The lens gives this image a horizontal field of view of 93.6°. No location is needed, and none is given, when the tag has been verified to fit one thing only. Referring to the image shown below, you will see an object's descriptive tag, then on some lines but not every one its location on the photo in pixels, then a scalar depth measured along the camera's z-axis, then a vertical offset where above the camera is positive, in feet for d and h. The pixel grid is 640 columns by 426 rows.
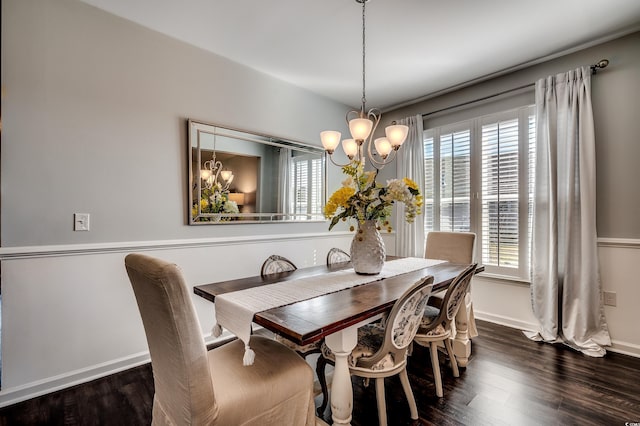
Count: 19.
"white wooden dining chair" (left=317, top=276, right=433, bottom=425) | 4.45 -2.32
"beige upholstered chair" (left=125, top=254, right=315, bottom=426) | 3.27 -2.20
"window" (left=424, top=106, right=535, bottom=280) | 9.84 +0.97
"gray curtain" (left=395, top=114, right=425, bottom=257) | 12.32 +1.63
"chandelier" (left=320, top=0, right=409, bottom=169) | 6.80 +1.78
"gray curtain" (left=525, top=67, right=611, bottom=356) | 8.28 -0.27
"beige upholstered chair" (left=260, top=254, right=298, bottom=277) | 7.14 -1.33
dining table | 3.91 -1.46
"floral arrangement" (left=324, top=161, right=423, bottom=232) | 6.36 +0.32
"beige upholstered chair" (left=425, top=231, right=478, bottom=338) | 8.72 -1.14
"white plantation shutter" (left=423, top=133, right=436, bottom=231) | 12.19 +1.14
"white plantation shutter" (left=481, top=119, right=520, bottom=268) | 10.05 +0.61
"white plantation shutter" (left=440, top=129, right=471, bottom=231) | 11.18 +1.19
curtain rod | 8.37 +4.06
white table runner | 4.35 -1.43
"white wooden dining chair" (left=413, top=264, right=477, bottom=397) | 5.84 -2.33
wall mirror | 8.70 +1.17
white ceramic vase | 6.68 -0.85
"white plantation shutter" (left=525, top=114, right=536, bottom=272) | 9.63 +1.36
